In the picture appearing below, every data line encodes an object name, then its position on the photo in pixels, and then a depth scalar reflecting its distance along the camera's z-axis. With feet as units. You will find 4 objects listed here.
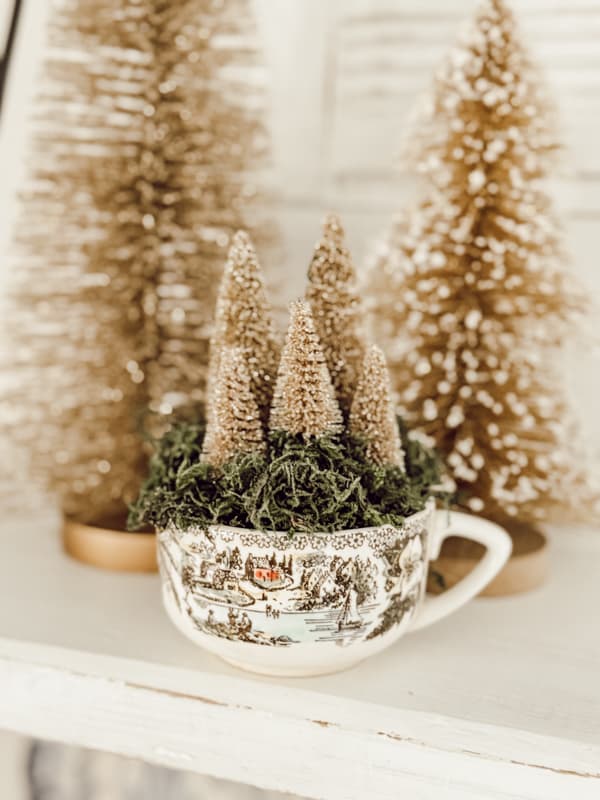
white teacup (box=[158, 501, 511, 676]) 1.34
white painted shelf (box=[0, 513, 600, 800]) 1.34
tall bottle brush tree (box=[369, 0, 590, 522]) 1.85
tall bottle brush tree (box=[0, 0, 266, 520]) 1.96
